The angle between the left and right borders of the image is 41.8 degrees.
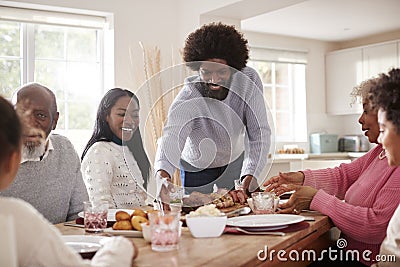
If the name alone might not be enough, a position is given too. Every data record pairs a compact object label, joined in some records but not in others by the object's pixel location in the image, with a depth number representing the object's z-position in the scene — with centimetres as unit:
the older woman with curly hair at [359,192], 161
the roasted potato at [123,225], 143
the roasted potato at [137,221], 140
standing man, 190
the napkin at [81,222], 156
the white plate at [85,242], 122
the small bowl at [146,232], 129
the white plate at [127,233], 138
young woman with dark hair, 221
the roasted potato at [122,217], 145
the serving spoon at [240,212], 171
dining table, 110
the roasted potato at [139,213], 145
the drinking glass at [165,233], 120
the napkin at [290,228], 142
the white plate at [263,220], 151
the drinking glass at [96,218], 148
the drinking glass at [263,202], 173
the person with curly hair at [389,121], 131
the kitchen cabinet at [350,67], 580
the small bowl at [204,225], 135
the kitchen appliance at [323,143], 611
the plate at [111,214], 163
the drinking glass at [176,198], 166
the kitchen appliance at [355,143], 612
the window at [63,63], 414
